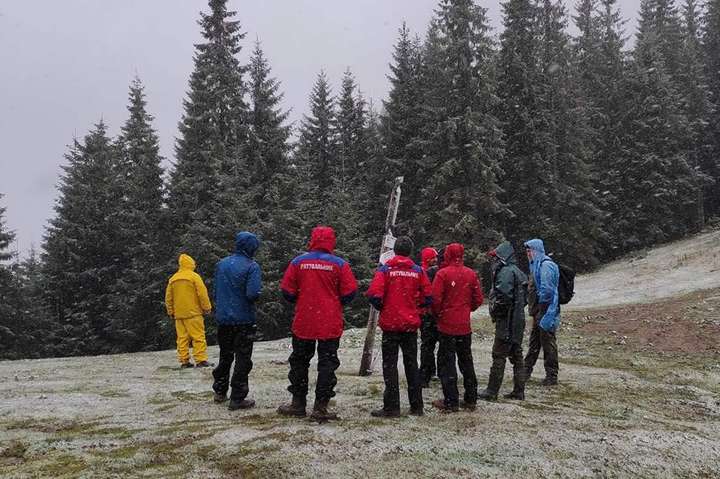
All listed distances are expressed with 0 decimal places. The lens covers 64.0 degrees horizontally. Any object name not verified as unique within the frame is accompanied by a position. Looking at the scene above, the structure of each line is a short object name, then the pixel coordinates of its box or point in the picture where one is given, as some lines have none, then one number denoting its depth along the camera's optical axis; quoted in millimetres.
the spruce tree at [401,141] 37094
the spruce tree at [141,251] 32438
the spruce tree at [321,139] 42844
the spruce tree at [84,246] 35938
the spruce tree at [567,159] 35406
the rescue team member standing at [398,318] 6984
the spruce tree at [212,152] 27125
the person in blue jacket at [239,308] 7457
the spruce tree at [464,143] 30953
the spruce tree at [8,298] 32156
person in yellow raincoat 11625
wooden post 10474
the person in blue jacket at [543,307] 9344
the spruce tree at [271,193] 27578
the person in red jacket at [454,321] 7316
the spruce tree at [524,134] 34719
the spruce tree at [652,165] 38906
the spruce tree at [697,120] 42031
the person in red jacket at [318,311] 6645
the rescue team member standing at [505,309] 7973
